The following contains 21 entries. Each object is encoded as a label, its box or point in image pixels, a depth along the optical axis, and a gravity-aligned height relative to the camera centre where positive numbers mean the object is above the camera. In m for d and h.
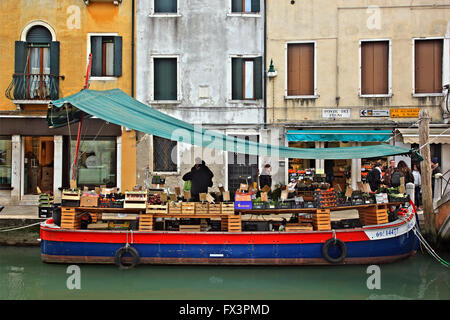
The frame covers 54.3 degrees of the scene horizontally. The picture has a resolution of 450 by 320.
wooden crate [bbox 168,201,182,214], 8.42 -0.92
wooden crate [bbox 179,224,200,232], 8.60 -1.33
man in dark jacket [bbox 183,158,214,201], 9.87 -0.43
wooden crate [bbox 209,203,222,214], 8.41 -0.93
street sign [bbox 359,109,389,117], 13.96 +1.51
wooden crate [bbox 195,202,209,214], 8.43 -0.92
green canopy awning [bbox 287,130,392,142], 13.66 +0.76
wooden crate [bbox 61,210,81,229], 8.46 -1.16
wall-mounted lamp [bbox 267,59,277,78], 14.07 +2.87
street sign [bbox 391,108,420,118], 13.89 +1.53
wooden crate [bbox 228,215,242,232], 8.40 -1.21
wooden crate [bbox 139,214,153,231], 8.45 -1.20
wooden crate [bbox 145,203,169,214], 8.41 -0.94
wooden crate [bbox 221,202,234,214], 8.38 -0.90
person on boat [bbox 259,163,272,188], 13.60 -0.49
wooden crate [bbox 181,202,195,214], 8.41 -0.92
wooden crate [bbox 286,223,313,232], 8.55 -1.31
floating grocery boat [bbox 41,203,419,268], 8.33 -1.63
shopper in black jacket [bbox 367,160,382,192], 11.48 -0.47
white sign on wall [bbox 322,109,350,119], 14.08 +1.52
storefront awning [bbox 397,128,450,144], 13.38 +0.78
